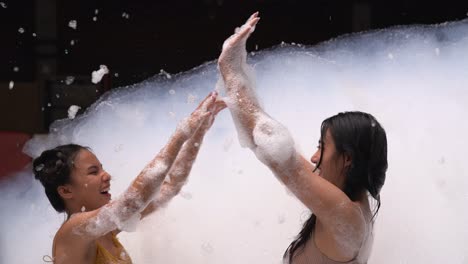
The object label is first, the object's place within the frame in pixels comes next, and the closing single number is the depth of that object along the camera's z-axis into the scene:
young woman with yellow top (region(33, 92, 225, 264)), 3.90
